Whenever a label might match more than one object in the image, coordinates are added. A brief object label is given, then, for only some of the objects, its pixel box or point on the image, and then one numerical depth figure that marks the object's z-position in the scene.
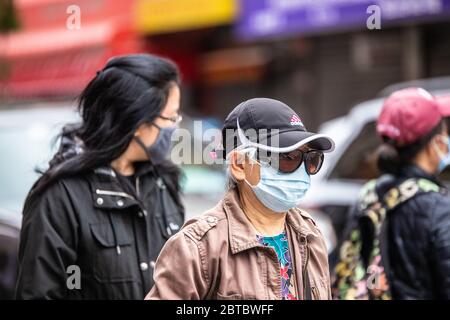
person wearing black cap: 4.36
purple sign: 21.08
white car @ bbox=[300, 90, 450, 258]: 10.50
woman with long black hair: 5.55
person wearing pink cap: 6.09
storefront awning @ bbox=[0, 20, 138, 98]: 31.02
